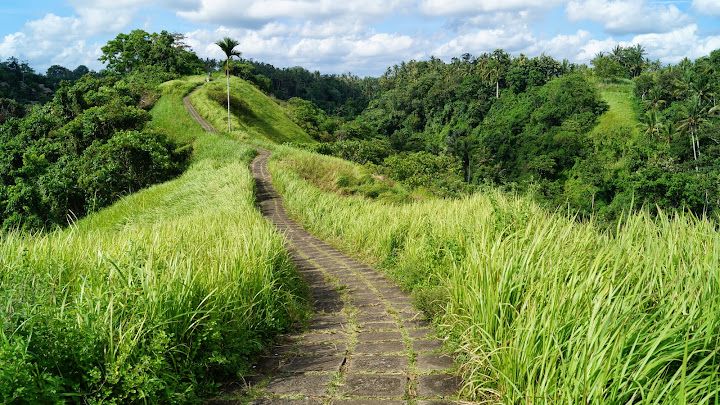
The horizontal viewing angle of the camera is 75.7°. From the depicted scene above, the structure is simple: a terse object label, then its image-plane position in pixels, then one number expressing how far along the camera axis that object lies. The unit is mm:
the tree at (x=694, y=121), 39344
